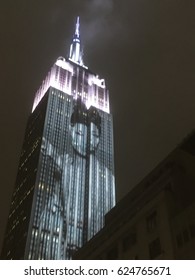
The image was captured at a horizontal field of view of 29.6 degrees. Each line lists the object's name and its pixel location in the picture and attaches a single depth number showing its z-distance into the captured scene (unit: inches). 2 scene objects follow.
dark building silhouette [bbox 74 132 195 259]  1556.7
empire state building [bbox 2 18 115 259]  4333.2
